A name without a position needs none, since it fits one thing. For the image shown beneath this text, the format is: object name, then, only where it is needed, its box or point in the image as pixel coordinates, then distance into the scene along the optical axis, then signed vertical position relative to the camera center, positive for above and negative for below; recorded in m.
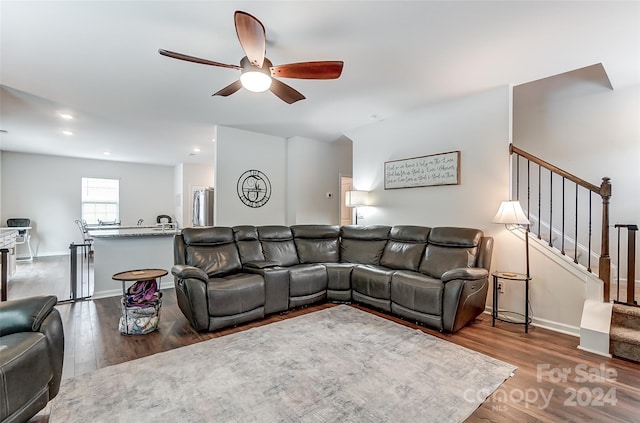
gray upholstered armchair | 1.39 -0.77
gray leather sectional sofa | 2.91 -0.74
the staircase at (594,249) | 2.46 -0.43
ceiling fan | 1.95 +1.13
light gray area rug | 1.71 -1.20
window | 8.19 +0.26
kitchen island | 4.19 -0.70
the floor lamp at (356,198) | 4.85 +0.22
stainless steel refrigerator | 6.20 +0.06
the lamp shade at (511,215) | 3.02 -0.03
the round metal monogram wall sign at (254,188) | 5.30 +0.42
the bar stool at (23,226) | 6.78 -0.43
